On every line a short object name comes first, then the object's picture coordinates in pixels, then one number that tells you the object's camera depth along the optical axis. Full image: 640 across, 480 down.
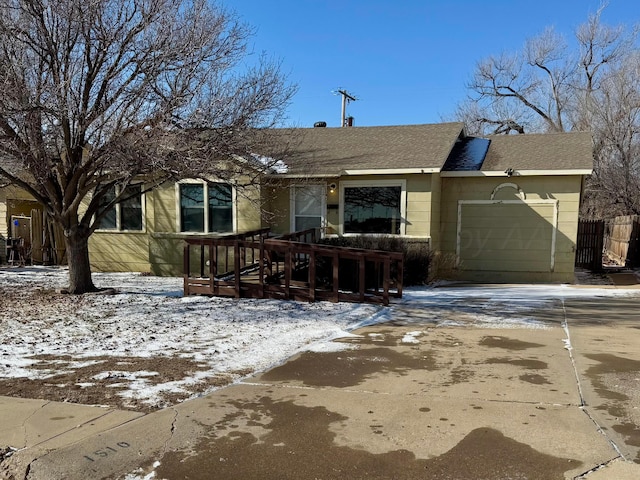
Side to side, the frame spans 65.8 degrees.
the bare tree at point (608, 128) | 23.89
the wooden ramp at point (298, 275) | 9.03
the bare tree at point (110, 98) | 7.72
